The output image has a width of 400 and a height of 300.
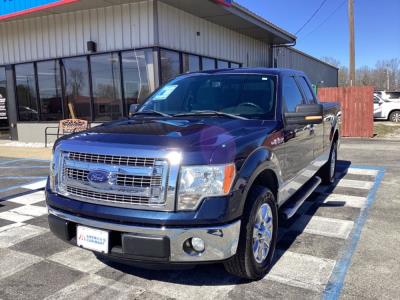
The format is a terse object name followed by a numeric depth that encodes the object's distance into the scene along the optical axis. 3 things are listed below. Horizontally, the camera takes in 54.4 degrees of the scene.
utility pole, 18.88
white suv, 19.72
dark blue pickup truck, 2.76
